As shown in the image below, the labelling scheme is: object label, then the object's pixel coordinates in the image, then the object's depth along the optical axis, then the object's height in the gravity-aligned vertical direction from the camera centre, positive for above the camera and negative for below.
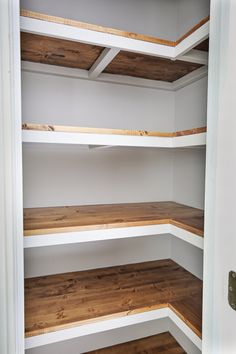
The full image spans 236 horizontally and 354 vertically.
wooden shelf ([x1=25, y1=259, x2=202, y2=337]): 0.95 -0.63
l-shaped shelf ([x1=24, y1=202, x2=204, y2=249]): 0.88 -0.25
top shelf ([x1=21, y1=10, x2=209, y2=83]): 0.80 +0.50
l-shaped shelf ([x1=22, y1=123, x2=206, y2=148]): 0.82 +0.11
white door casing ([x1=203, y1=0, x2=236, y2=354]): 0.60 -0.05
